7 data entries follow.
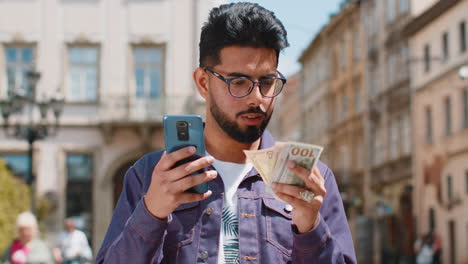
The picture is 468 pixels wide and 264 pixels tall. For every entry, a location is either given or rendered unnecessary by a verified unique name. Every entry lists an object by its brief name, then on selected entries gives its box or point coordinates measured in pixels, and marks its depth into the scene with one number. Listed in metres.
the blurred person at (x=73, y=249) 13.09
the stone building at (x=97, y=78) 26.72
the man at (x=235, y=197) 2.80
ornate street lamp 17.19
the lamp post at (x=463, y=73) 21.15
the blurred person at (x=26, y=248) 9.26
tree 14.28
